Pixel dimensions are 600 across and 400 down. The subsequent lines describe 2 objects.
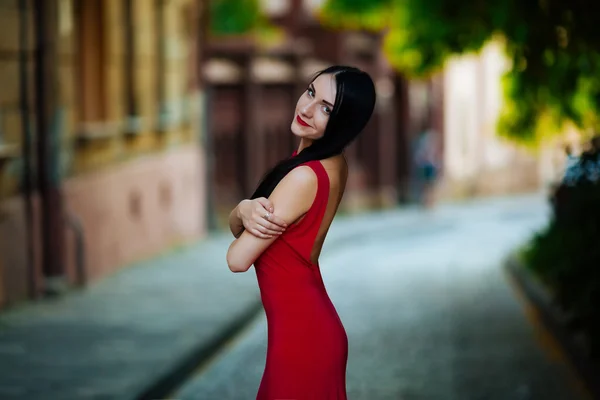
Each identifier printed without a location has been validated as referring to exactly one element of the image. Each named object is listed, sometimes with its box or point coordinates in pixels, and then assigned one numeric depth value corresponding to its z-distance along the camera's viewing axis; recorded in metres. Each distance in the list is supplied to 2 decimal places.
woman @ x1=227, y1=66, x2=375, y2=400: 4.80
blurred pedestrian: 33.09
